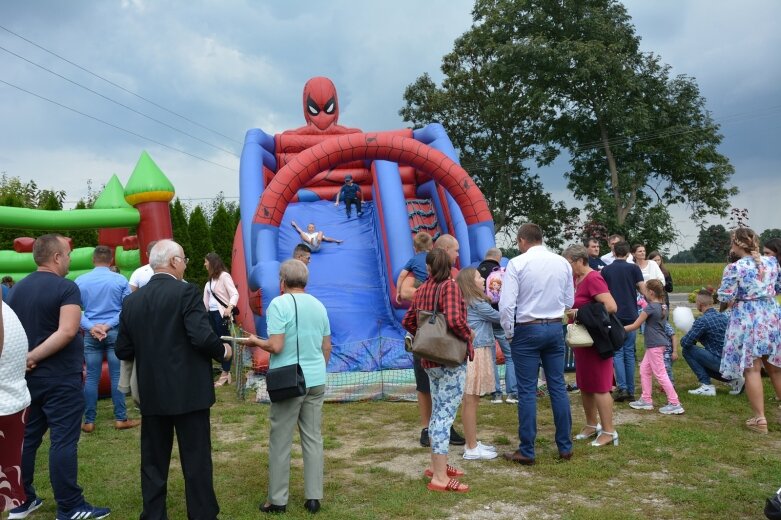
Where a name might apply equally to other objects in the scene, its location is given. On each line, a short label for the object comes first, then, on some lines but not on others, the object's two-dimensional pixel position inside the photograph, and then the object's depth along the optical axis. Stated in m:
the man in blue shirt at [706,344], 6.59
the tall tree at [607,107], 24.00
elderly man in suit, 3.32
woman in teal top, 3.70
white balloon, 7.65
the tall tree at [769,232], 46.00
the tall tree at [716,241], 25.28
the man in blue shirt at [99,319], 5.67
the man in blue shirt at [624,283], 6.26
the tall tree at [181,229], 18.53
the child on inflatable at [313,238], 10.21
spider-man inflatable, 8.36
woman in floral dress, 5.20
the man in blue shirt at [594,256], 6.99
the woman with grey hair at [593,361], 4.80
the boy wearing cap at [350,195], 11.39
